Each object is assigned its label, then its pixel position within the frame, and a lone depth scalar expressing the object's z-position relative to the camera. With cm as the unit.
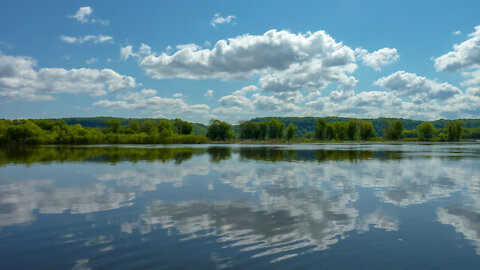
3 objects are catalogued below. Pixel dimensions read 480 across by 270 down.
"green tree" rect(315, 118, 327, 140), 18688
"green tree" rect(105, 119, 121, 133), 17900
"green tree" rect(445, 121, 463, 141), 18334
